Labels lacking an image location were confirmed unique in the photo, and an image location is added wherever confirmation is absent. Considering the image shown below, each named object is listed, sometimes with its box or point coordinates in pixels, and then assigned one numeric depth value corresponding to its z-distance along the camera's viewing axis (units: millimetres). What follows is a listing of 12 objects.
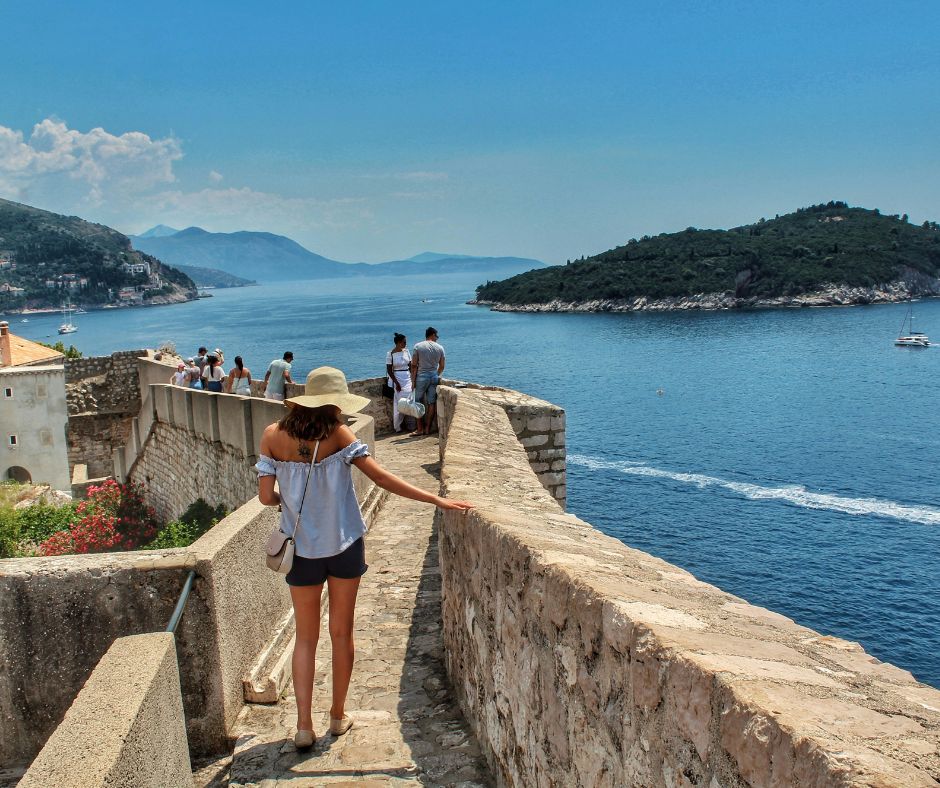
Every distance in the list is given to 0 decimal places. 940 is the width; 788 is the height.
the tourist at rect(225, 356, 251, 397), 14578
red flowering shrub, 14055
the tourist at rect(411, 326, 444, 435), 12242
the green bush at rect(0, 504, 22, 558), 14242
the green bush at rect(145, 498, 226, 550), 12469
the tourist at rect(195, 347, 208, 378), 16656
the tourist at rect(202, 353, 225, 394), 15641
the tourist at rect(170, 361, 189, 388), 16156
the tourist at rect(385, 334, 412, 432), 12844
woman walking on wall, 3686
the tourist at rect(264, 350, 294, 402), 13148
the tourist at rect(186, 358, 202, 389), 16109
